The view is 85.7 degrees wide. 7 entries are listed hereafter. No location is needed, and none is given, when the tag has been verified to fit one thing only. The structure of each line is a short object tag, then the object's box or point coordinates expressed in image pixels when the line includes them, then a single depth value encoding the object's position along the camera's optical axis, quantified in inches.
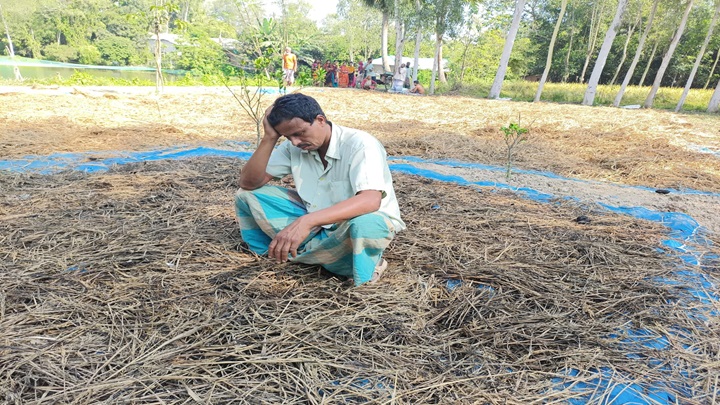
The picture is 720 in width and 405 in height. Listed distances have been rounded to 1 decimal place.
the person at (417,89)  612.1
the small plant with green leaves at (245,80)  182.2
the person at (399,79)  622.8
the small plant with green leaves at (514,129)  152.6
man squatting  59.7
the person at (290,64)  504.1
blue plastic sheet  47.2
